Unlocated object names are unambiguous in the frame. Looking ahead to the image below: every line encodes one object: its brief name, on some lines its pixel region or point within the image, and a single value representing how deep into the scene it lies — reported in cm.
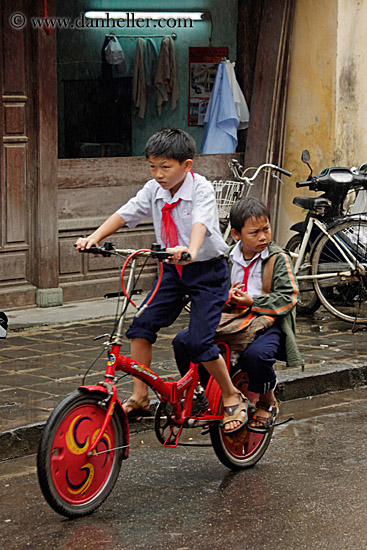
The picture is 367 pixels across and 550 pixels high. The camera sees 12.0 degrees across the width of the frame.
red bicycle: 765
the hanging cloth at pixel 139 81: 1857
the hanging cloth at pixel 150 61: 1868
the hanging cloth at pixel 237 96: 1937
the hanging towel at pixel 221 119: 1929
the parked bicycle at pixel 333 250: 1622
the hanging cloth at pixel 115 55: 1813
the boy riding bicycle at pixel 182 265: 858
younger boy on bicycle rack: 912
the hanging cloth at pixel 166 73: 1888
